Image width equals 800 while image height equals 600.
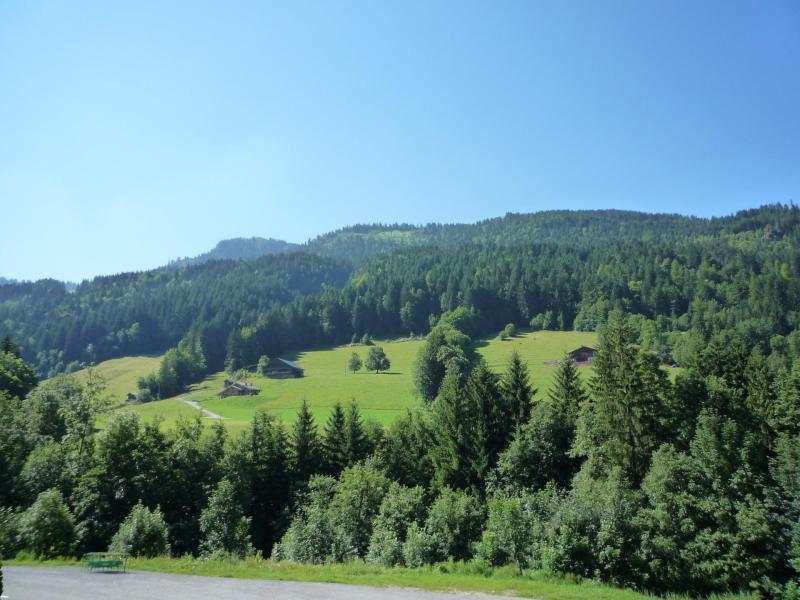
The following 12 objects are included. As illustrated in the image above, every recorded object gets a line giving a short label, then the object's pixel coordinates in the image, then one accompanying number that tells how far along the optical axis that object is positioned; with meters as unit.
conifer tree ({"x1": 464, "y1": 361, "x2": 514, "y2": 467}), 42.50
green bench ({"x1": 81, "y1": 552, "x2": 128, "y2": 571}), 19.98
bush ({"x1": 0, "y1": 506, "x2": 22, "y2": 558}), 24.48
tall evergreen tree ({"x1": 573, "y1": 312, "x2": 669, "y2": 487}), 32.62
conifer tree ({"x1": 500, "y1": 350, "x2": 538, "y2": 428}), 43.81
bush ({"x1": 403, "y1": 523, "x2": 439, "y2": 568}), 24.23
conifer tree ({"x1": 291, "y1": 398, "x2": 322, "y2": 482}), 42.22
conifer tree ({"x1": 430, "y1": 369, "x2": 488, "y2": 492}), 40.41
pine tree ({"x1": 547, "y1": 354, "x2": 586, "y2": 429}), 40.25
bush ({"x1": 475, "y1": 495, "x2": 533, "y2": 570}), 22.69
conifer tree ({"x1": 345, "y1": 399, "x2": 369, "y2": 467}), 42.88
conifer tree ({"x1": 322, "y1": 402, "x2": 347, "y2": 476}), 42.84
